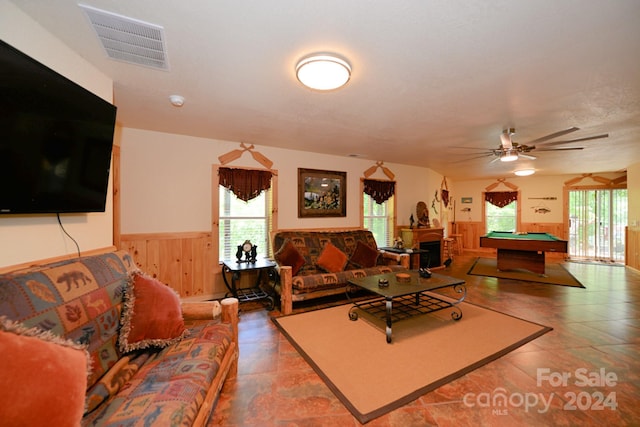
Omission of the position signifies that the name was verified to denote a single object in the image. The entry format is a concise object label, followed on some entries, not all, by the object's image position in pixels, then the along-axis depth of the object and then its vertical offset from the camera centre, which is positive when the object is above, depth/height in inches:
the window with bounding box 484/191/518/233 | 304.5 +7.1
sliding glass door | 263.4 -6.1
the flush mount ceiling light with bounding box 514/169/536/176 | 212.2 +38.5
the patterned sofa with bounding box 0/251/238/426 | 33.9 -24.4
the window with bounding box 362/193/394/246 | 216.4 -2.0
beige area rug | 73.4 -49.5
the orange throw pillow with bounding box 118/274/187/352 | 58.9 -25.0
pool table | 188.9 -23.5
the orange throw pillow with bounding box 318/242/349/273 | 153.3 -26.8
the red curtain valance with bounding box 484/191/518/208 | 302.8 +23.6
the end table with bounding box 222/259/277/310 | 133.5 -35.8
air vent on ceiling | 57.8 +44.0
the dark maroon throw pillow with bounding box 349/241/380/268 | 164.7 -26.6
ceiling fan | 130.1 +37.6
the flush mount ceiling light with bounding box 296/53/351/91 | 69.8 +41.0
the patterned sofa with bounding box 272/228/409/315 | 132.4 -27.9
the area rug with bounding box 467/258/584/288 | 186.7 -46.3
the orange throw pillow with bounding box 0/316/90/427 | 30.8 -22.2
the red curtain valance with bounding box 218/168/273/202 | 153.6 +20.8
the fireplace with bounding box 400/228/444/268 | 214.4 -22.6
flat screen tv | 49.7 +16.9
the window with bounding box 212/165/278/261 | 153.0 +3.6
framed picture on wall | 180.1 +16.2
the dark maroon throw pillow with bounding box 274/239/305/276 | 142.3 -24.0
